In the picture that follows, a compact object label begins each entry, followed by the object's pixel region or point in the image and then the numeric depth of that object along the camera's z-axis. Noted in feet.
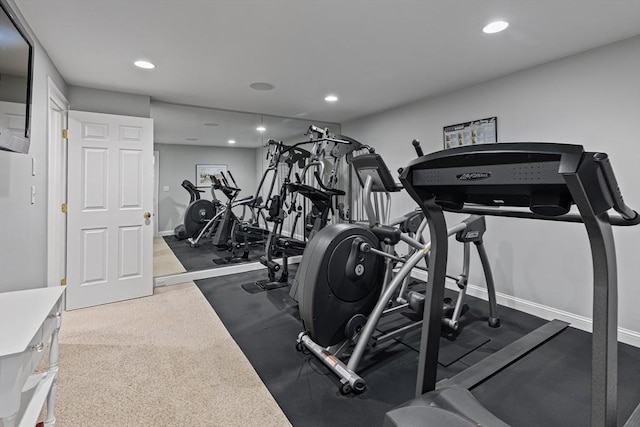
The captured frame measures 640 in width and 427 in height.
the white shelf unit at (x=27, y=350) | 3.15
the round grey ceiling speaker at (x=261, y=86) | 11.40
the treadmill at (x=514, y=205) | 2.87
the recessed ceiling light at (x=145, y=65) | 9.24
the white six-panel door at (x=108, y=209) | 10.89
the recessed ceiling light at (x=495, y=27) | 7.29
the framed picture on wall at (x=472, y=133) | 11.15
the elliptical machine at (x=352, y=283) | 7.20
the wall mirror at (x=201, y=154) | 14.42
